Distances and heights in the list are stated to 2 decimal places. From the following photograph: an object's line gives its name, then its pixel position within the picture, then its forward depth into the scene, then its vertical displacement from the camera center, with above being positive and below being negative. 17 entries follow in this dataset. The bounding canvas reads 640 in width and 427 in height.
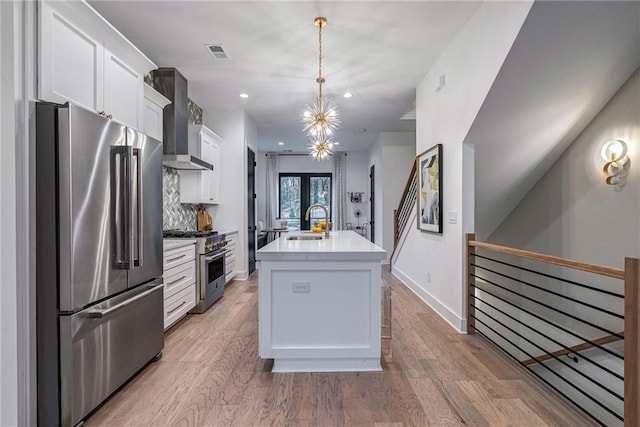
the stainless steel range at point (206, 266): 3.86 -0.67
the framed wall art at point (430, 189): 3.72 +0.28
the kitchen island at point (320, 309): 2.39 -0.70
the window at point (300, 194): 9.73 +0.54
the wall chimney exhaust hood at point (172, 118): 3.88 +1.12
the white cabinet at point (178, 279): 3.15 -0.69
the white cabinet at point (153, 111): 3.22 +1.05
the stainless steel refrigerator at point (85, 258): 1.70 -0.26
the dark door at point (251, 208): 5.90 +0.08
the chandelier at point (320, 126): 3.46 +0.93
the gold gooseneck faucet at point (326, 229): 3.62 -0.19
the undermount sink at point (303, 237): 3.73 -0.29
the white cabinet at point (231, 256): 5.03 -0.69
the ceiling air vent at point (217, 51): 3.41 +1.72
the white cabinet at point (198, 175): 4.54 +0.52
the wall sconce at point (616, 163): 2.91 +0.44
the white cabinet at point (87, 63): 1.79 +0.96
